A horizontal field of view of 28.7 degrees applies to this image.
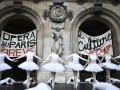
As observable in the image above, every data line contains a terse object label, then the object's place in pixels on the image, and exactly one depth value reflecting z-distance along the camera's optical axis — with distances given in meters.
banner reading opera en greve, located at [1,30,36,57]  16.41
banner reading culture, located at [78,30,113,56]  16.56
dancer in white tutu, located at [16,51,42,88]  12.01
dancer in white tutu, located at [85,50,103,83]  12.52
